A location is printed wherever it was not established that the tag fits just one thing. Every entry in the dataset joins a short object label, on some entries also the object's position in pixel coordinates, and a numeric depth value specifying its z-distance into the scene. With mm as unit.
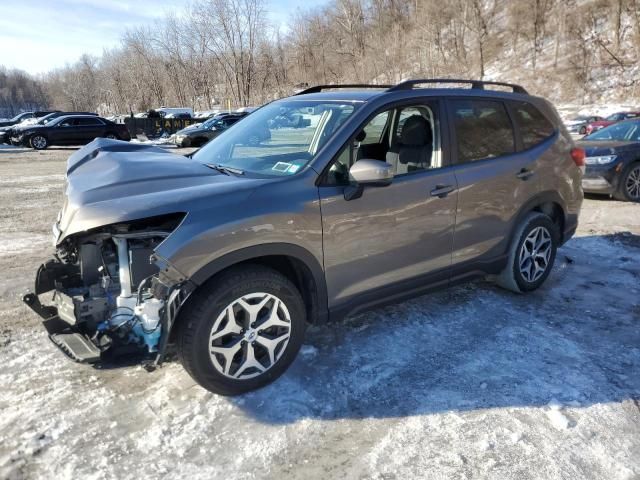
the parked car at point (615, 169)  8969
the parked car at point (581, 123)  30222
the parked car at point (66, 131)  22391
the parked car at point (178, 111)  34069
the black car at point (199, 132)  21625
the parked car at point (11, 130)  24469
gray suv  2807
